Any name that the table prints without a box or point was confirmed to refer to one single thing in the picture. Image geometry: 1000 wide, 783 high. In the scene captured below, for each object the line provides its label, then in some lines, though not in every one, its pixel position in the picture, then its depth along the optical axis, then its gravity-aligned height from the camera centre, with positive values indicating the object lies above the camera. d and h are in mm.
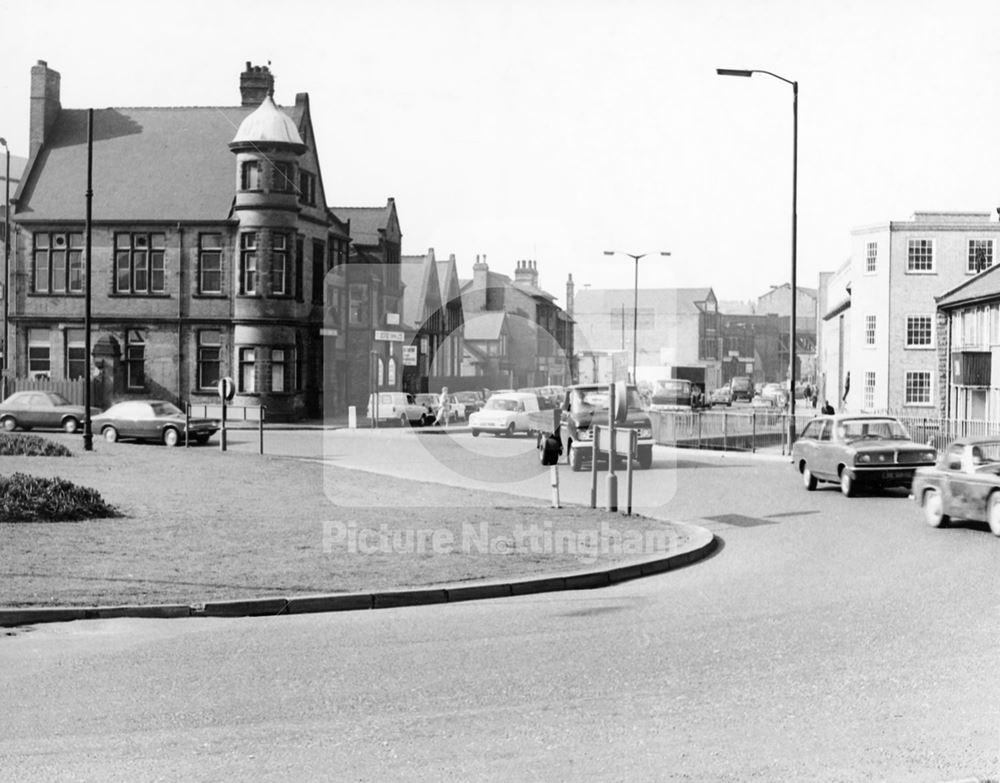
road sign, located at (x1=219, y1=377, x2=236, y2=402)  32031 -10
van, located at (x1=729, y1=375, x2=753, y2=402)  98062 +478
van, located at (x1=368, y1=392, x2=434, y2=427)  50594 -771
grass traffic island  12227 -1924
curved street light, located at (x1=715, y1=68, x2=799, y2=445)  36219 +7063
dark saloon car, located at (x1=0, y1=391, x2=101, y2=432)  40469 -882
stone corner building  51000 +5661
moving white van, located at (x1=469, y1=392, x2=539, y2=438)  42375 -843
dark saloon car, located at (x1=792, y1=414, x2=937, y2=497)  22938 -1102
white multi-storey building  59312 +5527
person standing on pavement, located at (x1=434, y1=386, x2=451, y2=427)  50531 -713
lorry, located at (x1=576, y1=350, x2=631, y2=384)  95512 +2466
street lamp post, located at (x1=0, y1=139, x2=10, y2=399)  51438 +4326
